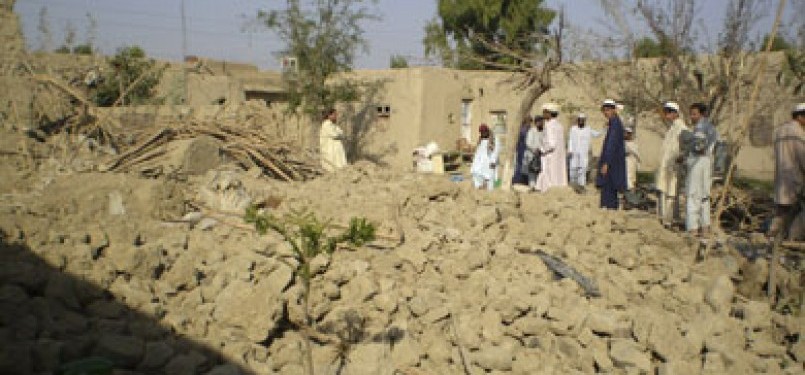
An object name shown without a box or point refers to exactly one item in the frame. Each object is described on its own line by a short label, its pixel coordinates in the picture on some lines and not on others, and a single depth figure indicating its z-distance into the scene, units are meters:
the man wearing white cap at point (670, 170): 6.81
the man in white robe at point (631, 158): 9.49
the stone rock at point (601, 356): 3.62
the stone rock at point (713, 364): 3.62
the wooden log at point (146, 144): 6.50
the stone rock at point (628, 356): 3.58
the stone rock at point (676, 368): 3.52
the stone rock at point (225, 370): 2.79
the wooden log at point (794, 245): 5.00
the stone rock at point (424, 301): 3.83
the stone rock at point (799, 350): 3.98
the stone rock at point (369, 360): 3.26
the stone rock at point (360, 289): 3.85
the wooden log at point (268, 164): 7.62
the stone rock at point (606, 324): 3.82
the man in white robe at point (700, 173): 6.12
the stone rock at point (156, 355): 2.72
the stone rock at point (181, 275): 3.57
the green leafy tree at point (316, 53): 12.05
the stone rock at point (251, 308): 3.33
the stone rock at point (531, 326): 3.77
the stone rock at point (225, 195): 5.34
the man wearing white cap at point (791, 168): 5.55
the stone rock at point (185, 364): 2.75
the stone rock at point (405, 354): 3.42
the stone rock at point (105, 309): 3.05
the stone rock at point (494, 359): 3.48
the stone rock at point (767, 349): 4.02
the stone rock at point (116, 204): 4.79
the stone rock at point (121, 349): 2.64
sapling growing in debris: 2.59
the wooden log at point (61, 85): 7.43
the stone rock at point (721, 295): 4.46
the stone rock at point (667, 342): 3.71
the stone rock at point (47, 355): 2.46
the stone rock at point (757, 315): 4.23
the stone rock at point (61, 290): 2.99
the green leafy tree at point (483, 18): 24.73
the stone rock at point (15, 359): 2.31
